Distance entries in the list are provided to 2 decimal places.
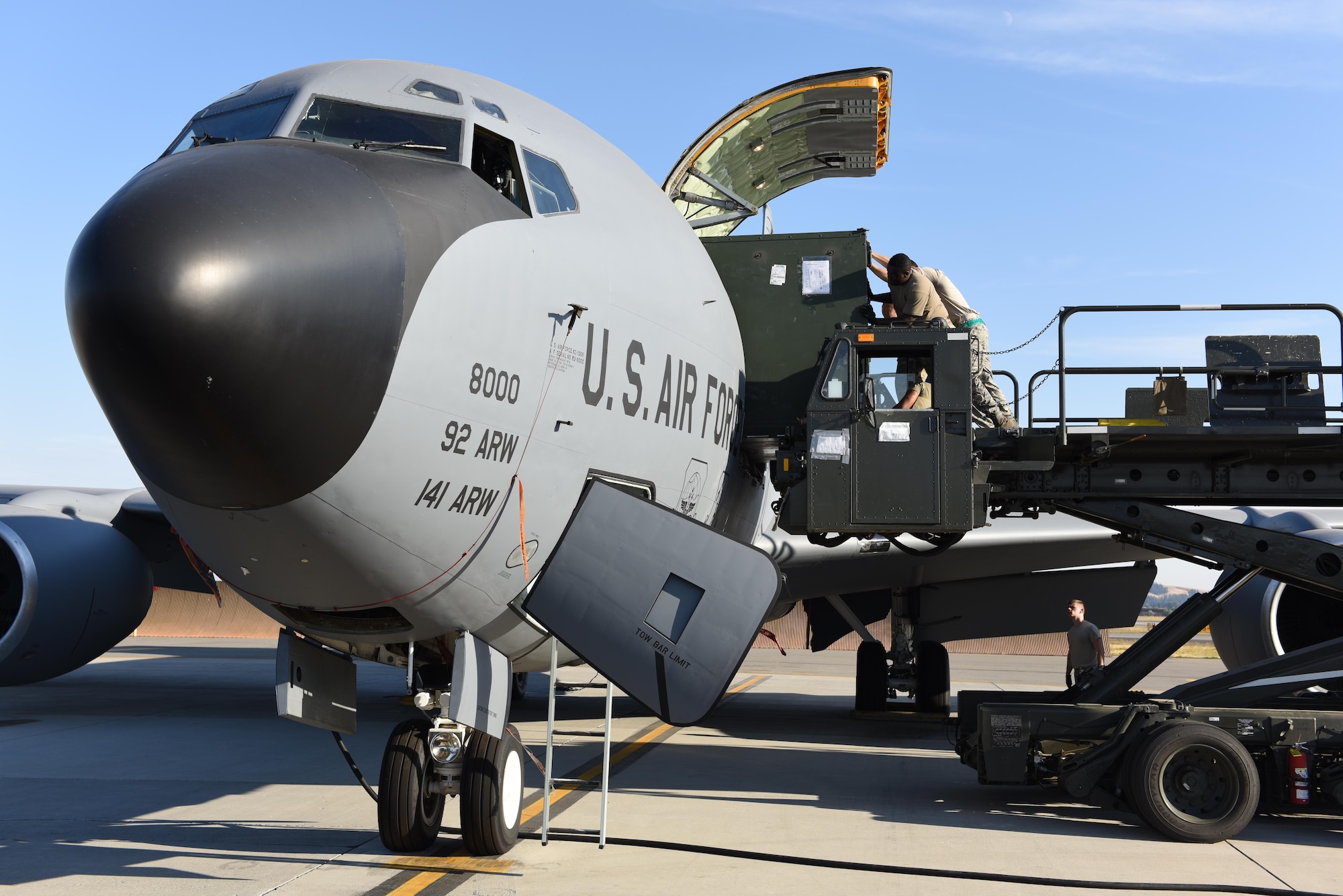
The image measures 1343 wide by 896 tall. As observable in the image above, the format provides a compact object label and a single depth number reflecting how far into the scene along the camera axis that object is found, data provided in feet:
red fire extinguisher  24.44
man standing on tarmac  36.89
